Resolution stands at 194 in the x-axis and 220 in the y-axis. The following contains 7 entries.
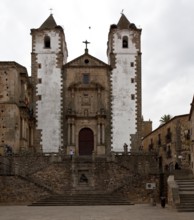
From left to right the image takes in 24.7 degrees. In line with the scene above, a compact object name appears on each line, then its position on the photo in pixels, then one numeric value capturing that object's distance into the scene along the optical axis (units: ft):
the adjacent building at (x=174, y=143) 148.87
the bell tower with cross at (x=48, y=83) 142.92
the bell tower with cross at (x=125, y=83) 143.74
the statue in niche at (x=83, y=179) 112.37
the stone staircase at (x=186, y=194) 77.25
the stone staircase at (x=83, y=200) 97.55
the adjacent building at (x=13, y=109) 127.44
